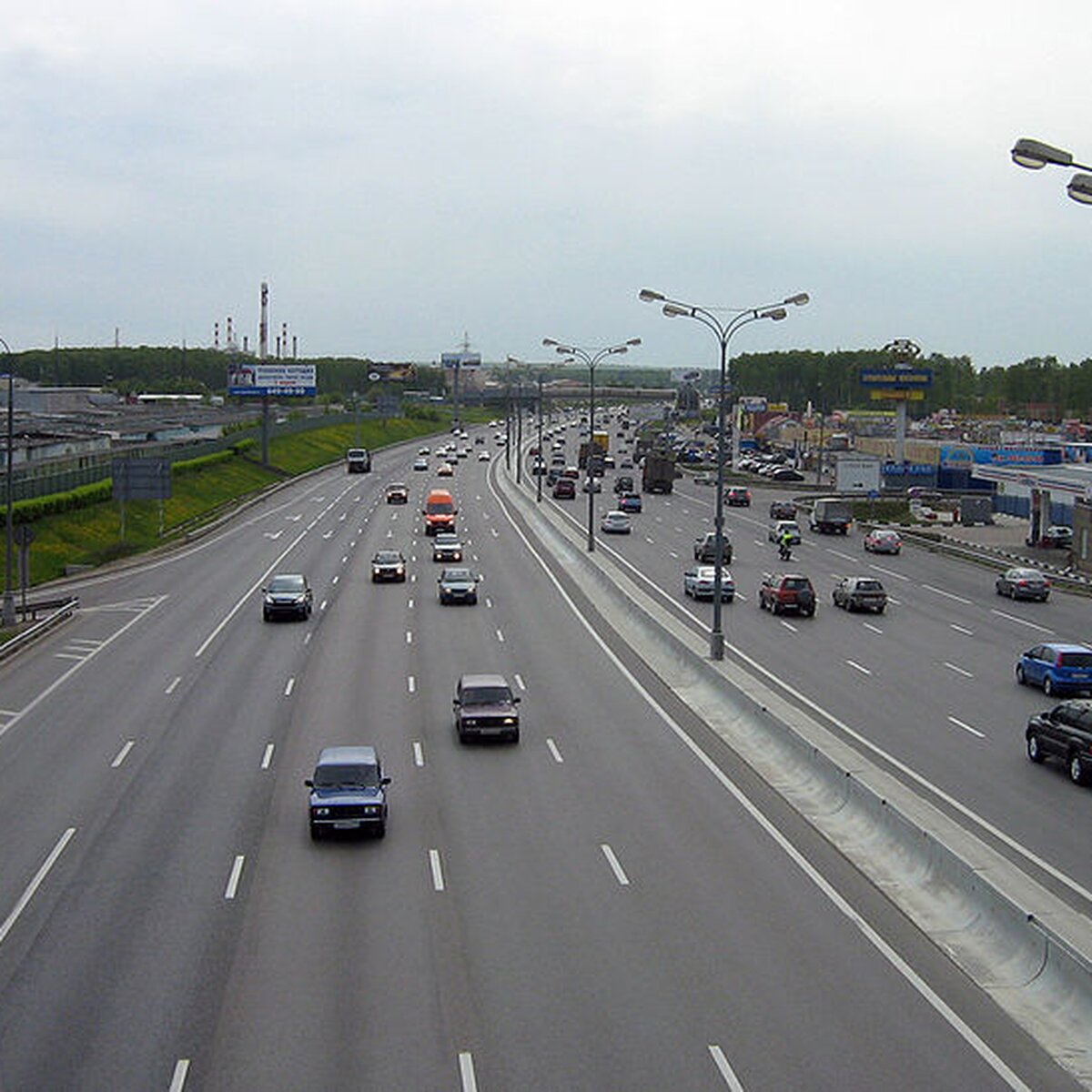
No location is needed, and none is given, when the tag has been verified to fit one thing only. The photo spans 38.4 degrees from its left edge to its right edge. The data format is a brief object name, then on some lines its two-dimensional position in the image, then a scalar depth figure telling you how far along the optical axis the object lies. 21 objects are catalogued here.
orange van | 80.56
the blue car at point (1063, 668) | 37.22
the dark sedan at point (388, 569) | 60.88
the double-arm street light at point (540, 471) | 99.44
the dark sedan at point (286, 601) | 49.72
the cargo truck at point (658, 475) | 115.06
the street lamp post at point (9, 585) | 49.44
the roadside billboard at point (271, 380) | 132.88
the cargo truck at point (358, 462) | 136.75
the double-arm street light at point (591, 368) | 68.50
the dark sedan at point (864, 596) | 54.50
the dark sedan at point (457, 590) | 54.03
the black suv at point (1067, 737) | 27.78
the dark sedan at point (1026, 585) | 58.75
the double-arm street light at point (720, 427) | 39.69
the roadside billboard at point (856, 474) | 107.94
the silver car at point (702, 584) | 56.12
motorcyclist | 72.06
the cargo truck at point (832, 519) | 88.31
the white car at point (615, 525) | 82.31
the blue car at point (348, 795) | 23.84
